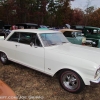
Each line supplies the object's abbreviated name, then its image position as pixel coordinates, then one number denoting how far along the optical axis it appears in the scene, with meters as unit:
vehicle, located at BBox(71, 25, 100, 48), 9.57
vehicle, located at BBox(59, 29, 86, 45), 8.00
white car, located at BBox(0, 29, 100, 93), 2.79
